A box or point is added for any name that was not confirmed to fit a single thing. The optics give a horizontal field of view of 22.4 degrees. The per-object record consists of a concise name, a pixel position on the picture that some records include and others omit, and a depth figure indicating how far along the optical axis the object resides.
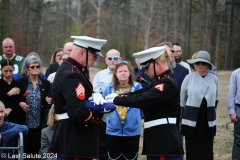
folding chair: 6.55
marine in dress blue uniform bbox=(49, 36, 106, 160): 5.18
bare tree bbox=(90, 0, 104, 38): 70.84
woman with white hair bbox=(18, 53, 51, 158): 9.01
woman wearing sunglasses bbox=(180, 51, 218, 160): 8.46
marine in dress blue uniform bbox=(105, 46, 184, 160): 5.71
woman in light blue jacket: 8.22
